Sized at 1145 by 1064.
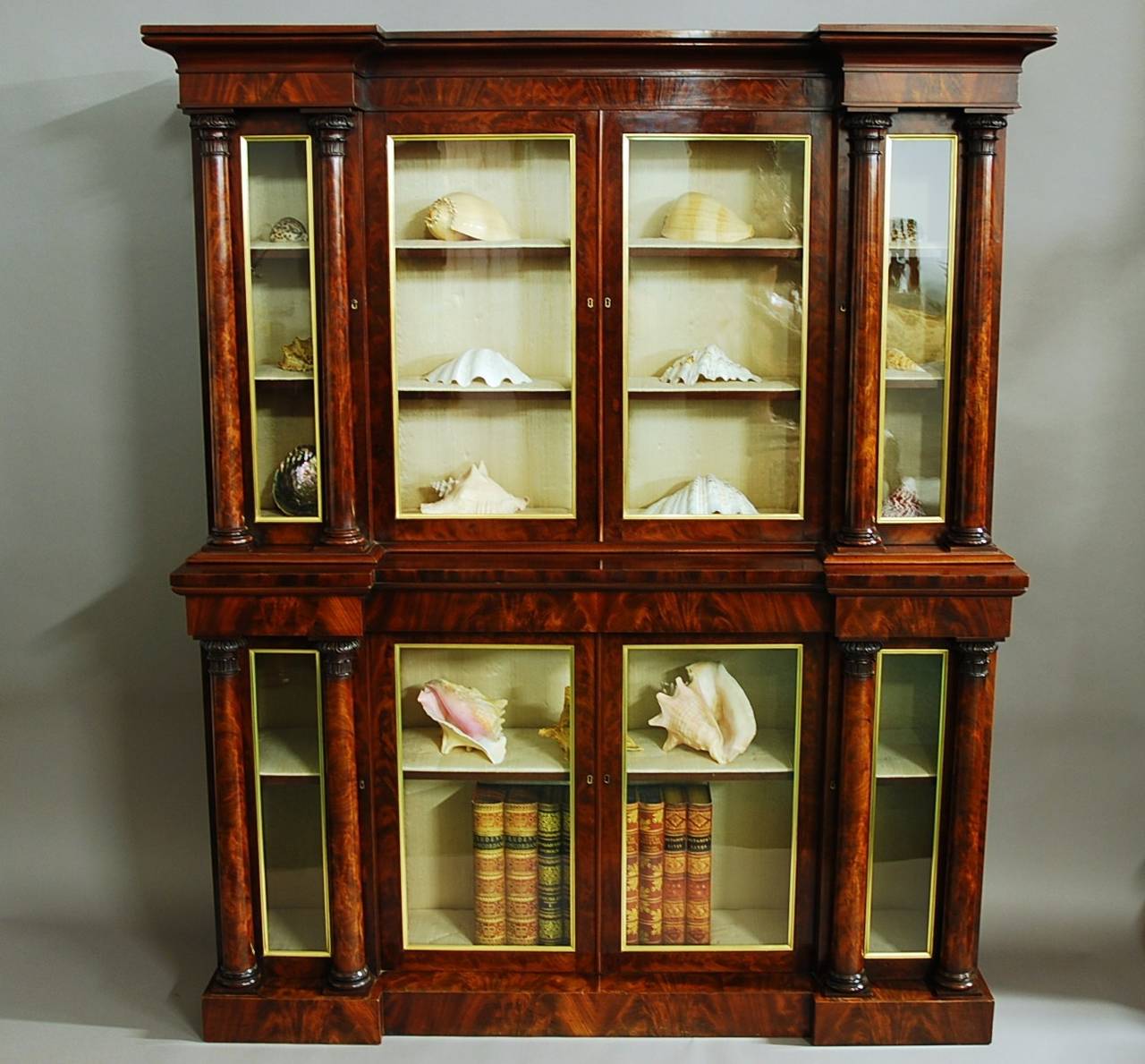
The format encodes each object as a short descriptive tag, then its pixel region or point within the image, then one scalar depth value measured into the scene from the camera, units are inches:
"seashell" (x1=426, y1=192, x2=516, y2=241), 125.0
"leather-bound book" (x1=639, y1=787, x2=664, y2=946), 132.1
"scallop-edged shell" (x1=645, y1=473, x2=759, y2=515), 128.2
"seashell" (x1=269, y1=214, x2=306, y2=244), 123.1
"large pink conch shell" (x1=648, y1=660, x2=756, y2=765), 130.3
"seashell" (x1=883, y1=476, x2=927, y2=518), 126.0
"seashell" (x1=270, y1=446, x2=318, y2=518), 126.0
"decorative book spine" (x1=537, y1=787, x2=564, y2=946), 132.2
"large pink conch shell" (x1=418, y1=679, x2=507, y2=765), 131.0
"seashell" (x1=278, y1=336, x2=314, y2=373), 125.2
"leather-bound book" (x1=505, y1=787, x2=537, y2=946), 132.4
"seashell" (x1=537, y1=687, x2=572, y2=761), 131.5
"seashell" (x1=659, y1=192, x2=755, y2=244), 125.5
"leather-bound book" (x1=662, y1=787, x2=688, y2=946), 132.3
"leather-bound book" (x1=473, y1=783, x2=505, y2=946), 132.6
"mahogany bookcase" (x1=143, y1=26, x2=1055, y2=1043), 121.1
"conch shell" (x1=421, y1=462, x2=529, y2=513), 128.9
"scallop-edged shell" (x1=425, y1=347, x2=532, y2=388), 127.6
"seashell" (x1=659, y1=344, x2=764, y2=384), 127.9
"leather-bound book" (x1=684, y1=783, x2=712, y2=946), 132.4
